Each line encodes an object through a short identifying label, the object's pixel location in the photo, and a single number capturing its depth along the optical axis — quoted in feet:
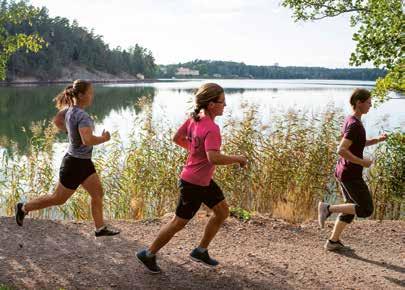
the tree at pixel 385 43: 24.81
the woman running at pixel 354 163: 18.67
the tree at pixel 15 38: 26.18
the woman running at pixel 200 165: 15.28
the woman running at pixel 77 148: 18.06
